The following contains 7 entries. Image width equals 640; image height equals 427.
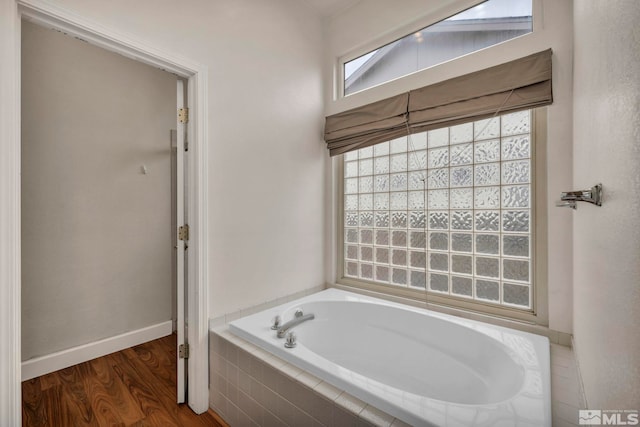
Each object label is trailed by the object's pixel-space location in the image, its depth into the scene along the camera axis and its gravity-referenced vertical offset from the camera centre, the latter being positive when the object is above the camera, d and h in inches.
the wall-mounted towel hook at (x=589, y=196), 29.6 +1.7
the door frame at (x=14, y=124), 44.8 +13.6
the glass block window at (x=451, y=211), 69.2 +0.2
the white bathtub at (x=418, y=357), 40.7 -27.7
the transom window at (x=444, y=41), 69.0 +45.4
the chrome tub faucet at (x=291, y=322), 64.6 -26.3
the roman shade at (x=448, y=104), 63.1 +27.2
